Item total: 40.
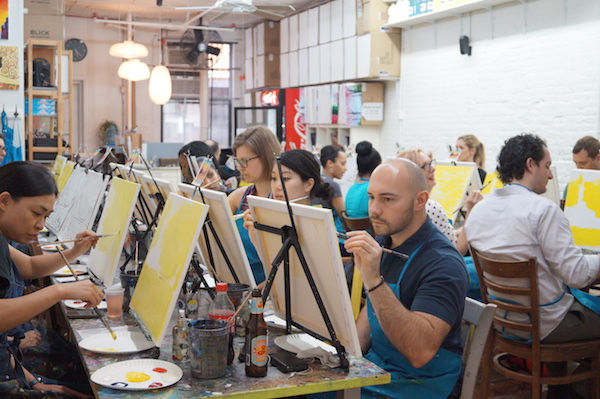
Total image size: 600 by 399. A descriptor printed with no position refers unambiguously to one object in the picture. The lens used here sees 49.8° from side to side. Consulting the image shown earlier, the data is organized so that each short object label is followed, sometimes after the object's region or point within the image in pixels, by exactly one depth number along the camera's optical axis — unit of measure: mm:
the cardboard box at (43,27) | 9103
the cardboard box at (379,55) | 9984
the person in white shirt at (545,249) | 3107
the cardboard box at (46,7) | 9133
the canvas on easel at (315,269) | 1739
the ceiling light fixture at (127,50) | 10500
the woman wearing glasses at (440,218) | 3740
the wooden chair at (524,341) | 3066
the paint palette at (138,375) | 1721
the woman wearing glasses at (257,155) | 3543
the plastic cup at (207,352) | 1765
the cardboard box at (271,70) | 13555
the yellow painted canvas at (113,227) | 2707
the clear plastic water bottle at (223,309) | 1882
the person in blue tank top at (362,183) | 5098
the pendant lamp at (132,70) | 10609
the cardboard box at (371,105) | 10523
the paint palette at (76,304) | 2500
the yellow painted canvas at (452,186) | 5480
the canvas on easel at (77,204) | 3551
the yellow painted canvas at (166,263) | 1928
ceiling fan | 8477
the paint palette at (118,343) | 2006
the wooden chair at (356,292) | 2311
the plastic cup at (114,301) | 2365
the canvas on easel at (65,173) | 5202
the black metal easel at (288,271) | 1834
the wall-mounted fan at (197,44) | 14258
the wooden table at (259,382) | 1686
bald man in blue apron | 1933
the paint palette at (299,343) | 1991
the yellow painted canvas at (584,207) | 4289
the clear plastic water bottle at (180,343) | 1932
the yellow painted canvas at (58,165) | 6286
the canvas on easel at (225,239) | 2213
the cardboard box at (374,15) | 9961
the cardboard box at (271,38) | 13508
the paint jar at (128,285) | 2383
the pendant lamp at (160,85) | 10742
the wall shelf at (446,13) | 7855
